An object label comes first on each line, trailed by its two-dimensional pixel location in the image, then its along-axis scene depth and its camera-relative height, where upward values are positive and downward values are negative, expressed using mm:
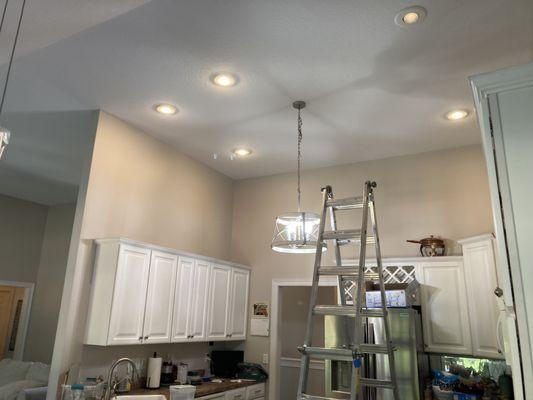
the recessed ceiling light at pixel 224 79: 3463 +1945
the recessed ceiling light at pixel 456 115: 3955 +1953
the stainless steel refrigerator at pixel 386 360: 3758 -330
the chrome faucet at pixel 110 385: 3443 -596
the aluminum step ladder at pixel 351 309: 2436 +78
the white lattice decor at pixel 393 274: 4438 +508
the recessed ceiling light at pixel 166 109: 3998 +1945
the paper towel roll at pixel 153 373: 4113 -556
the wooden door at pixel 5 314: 7223 -68
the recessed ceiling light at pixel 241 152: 5012 +1957
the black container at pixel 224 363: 5082 -543
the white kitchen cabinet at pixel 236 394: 4434 -803
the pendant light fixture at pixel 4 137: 2049 +836
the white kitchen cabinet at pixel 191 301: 4395 +163
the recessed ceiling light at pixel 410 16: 2670 +1942
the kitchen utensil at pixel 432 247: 4410 +803
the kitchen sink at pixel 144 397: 2856 -578
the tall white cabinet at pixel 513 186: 1606 +561
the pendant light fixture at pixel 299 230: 3423 +726
